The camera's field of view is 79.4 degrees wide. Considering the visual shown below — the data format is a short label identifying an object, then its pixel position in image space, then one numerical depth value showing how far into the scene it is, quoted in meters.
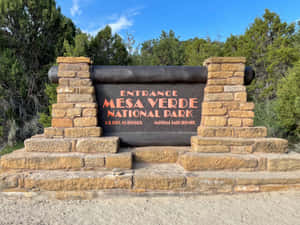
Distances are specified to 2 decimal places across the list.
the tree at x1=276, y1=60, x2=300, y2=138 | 6.18
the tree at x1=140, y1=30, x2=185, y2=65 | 15.59
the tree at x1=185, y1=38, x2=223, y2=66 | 12.15
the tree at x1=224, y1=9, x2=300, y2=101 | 10.51
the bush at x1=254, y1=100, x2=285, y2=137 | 7.11
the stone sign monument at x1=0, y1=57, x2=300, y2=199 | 2.44
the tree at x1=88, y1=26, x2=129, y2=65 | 8.05
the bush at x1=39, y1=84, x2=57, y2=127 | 6.39
